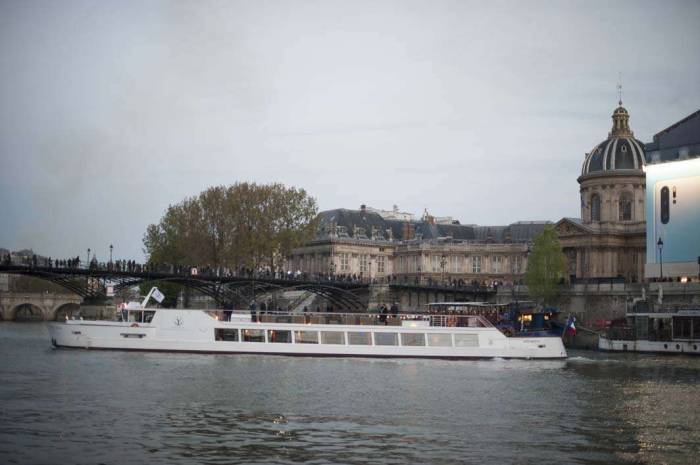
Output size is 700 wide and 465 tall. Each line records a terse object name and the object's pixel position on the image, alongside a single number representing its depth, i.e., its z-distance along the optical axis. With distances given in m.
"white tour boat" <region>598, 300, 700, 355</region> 75.81
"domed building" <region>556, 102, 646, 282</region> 122.31
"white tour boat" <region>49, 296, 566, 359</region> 69.56
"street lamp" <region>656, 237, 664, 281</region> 90.72
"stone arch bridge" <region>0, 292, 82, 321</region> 156.00
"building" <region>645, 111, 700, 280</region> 92.75
